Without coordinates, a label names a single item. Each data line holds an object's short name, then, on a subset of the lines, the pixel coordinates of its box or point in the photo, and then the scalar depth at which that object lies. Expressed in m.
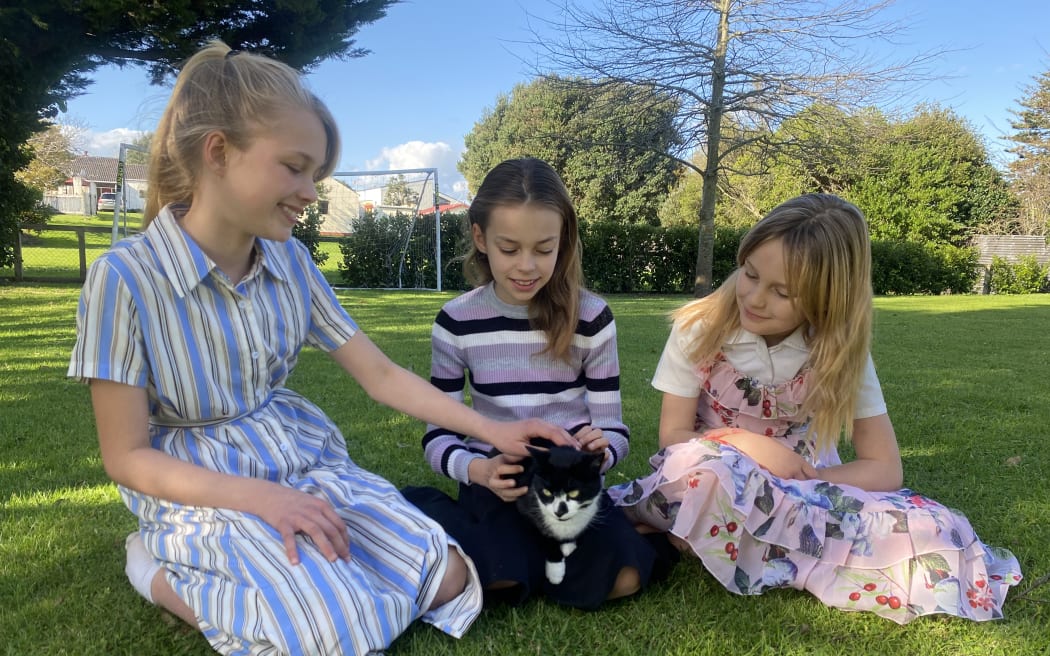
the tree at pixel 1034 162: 25.48
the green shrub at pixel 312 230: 15.13
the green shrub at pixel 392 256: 15.68
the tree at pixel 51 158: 23.58
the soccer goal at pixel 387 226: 15.66
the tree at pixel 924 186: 24.55
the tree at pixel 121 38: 8.53
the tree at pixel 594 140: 14.27
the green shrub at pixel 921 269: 19.62
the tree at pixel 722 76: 13.55
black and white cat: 1.88
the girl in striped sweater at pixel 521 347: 2.21
